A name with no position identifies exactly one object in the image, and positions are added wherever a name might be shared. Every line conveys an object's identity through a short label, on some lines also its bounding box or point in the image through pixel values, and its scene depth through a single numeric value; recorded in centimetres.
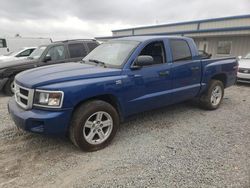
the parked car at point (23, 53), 1223
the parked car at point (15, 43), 1884
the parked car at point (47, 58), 695
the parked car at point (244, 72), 889
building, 1527
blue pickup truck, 304
